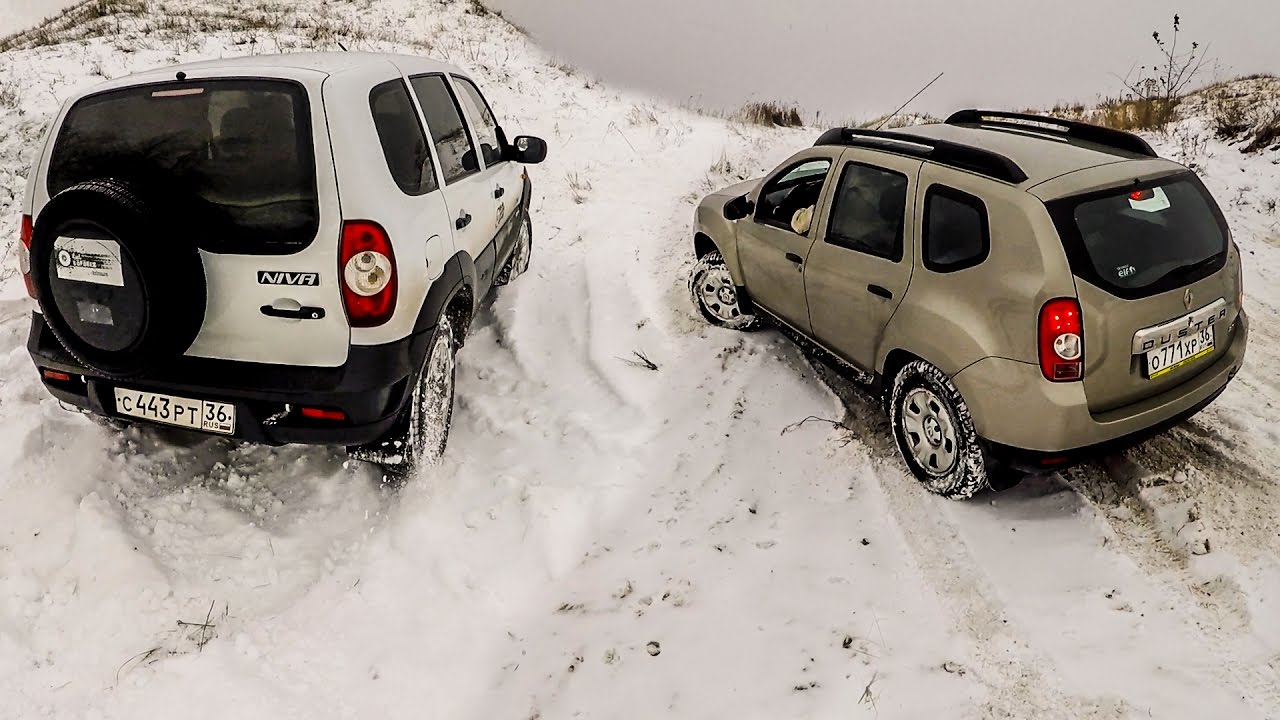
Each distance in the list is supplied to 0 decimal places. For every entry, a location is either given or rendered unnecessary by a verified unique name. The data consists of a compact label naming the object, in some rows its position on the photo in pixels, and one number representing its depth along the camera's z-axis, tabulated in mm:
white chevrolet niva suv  2941
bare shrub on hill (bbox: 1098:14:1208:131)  10109
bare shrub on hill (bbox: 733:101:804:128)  11906
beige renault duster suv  3086
